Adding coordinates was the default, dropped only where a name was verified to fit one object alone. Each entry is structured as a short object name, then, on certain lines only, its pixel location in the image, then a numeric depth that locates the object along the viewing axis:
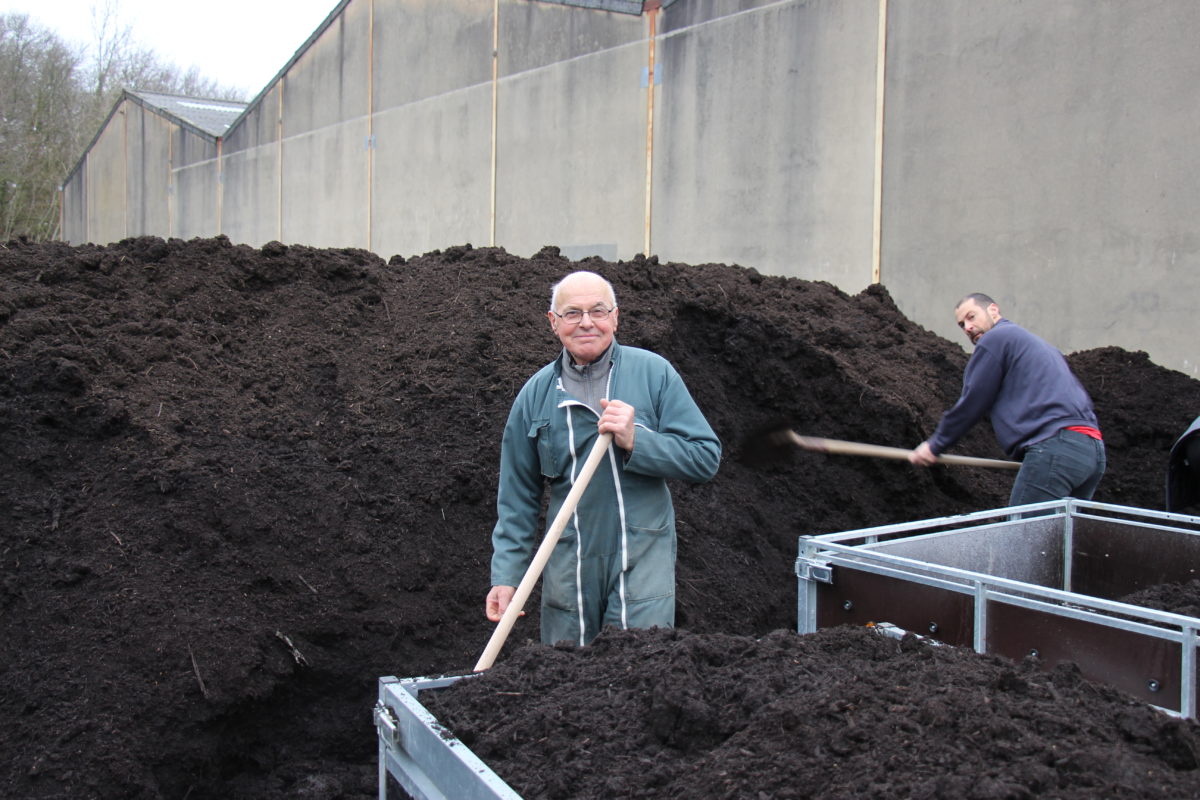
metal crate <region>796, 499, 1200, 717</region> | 2.57
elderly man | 3.12
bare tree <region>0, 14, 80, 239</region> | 30.38
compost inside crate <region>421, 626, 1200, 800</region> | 1.66
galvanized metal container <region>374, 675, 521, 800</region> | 1.75
